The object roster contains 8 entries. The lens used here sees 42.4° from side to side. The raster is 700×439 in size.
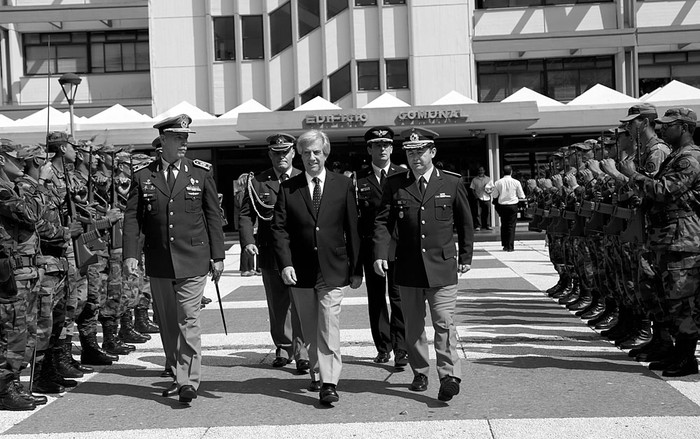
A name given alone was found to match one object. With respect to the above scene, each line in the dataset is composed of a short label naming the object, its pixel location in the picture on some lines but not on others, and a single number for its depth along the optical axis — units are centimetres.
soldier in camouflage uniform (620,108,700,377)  723
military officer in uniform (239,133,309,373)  834
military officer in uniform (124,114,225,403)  703
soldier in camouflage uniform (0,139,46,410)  654
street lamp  1950
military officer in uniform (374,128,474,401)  687
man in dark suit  692
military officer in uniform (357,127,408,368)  816
